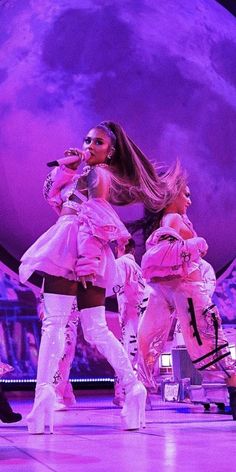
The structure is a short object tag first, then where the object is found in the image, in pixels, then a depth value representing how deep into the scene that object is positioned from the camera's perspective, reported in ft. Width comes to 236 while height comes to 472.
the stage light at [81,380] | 25.08
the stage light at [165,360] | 18.29
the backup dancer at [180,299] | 12.48
